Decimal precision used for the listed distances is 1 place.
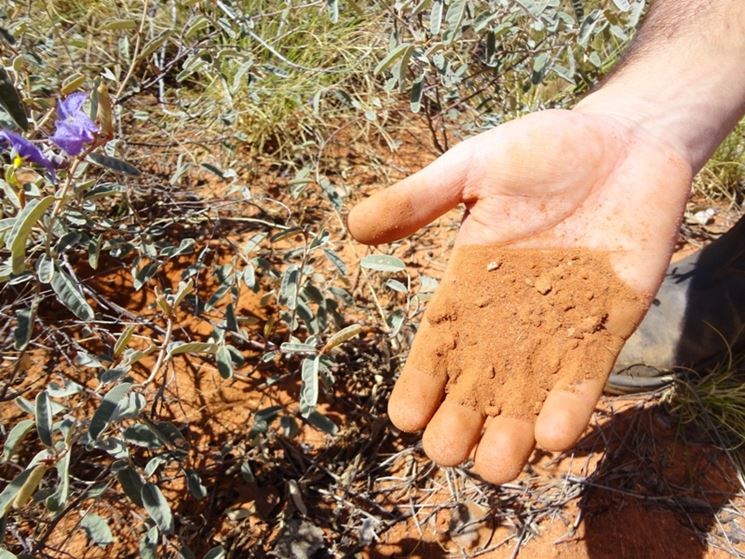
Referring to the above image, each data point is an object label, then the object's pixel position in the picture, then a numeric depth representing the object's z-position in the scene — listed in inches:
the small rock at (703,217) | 20.3
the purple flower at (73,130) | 9.8
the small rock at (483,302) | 12.0
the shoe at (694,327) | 15.8
